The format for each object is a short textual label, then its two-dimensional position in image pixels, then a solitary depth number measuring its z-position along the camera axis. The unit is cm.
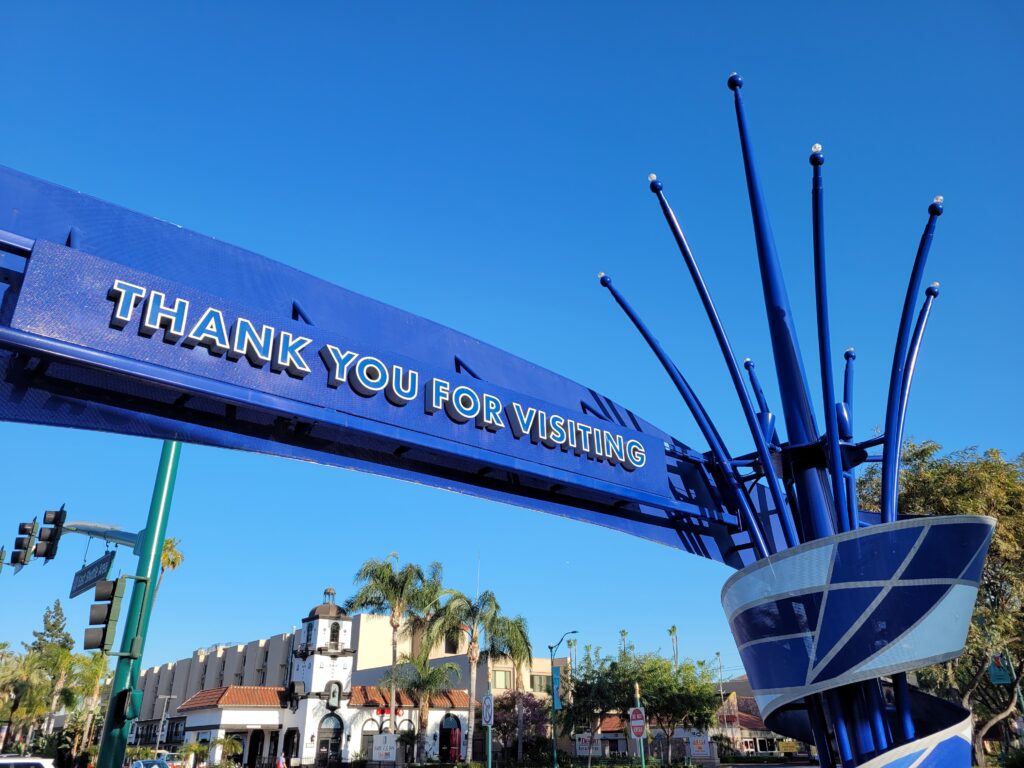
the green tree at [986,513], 2962
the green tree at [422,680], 4834
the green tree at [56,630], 11169
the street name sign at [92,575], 1233
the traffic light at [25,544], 1334
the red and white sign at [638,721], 2277
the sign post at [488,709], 3012
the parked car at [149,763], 2917
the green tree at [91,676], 6161
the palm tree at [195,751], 4741
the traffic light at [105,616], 1075
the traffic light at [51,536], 1320
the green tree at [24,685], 6362
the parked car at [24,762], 1950
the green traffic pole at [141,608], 1074
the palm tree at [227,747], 4803
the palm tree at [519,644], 4994
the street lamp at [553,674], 3372
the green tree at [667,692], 5138
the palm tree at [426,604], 5178
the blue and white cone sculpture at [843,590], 977
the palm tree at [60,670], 6710
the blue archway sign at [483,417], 838
